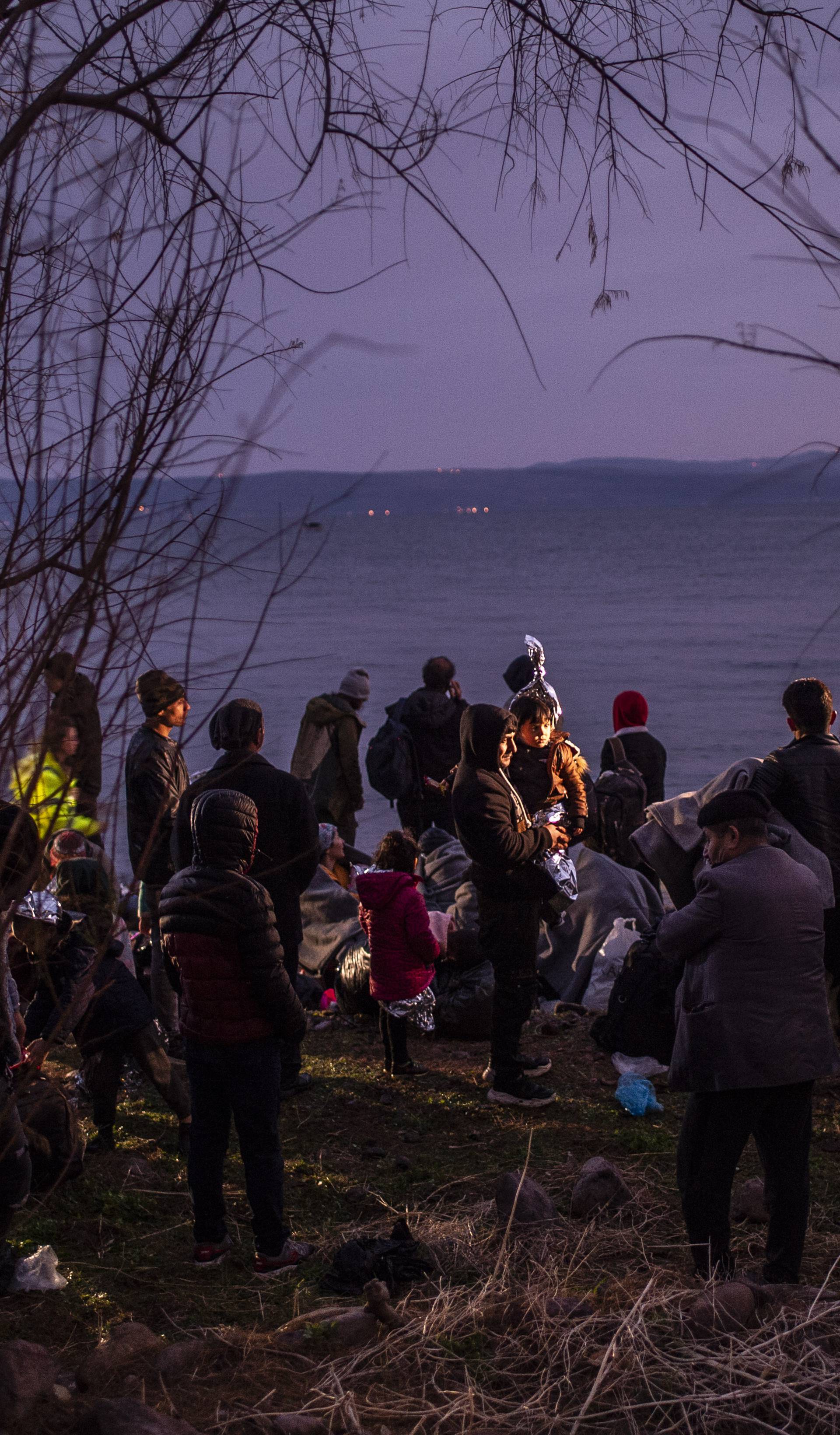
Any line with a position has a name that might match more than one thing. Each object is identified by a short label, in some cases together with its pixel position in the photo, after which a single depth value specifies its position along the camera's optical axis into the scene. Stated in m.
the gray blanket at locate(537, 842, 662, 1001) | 7.43
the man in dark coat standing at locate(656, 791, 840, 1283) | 3.75
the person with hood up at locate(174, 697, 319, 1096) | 5.06
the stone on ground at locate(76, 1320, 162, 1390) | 3.34
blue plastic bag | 5.78
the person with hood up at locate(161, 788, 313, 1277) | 4.07
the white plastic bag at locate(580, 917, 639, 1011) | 7.18
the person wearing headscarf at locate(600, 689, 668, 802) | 8.48
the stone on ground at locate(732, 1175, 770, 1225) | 4.59
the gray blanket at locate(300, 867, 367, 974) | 7.86
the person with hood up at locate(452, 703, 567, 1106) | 5.50
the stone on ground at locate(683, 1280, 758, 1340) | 3.53
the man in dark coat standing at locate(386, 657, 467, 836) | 9.44
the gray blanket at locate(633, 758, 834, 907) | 5.62
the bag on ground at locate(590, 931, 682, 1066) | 5.04
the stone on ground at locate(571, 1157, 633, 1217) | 4.62
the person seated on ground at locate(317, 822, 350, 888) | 7.97
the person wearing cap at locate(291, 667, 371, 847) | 9.06
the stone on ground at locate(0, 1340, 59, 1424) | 3.10
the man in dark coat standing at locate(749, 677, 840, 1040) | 5.41
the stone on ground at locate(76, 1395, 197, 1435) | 2.89
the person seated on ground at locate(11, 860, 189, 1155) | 4.57
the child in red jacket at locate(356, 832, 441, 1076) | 6.23
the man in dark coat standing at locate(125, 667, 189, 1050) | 5.66
